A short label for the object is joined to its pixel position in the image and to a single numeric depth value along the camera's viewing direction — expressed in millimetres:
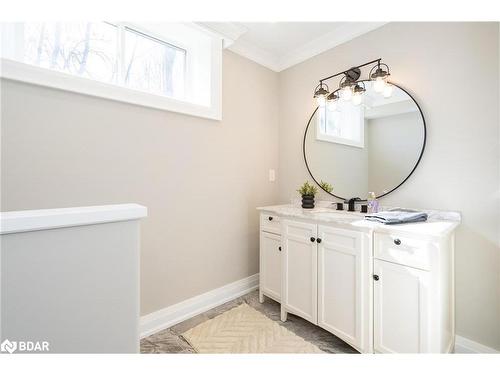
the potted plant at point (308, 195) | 2129
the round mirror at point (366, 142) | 1706
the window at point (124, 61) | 1371
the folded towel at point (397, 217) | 1360
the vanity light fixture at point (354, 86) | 1736
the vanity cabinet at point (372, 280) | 1192
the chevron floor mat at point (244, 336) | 1568
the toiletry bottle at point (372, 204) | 1738
